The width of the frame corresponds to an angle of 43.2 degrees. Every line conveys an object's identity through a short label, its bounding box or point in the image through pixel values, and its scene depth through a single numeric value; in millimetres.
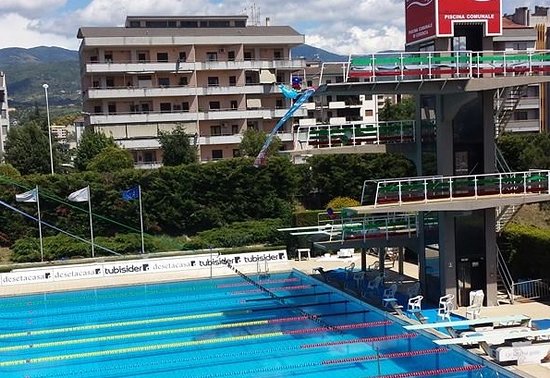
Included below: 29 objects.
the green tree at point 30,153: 53250
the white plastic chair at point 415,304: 21394
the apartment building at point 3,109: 80375
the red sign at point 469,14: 21562
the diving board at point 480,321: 18047
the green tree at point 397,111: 56625
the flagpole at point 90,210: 36000
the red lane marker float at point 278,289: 27844
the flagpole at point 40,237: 35631
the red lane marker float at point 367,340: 19547
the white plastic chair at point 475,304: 19673
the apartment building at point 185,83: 56250
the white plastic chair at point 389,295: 22172
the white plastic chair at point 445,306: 20359
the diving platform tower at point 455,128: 20250
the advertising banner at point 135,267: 31953
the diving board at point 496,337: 16688
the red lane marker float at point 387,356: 17969
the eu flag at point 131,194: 36062
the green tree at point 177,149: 50625
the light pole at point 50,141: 48353
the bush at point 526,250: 23969
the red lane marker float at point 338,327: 21125
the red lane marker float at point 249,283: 29547
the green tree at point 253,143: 50781
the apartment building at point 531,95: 63125
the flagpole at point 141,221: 36812
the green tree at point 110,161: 45094
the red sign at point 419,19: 21859
